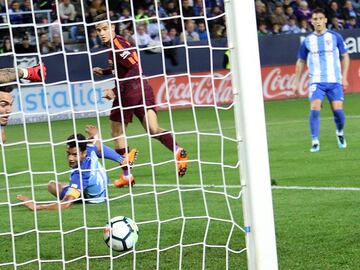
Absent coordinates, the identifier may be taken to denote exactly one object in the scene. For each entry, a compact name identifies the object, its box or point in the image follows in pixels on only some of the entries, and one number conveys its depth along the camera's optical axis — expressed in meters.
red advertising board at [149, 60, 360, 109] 39.87
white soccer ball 13.05
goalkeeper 13.98
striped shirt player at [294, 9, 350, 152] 26.05
